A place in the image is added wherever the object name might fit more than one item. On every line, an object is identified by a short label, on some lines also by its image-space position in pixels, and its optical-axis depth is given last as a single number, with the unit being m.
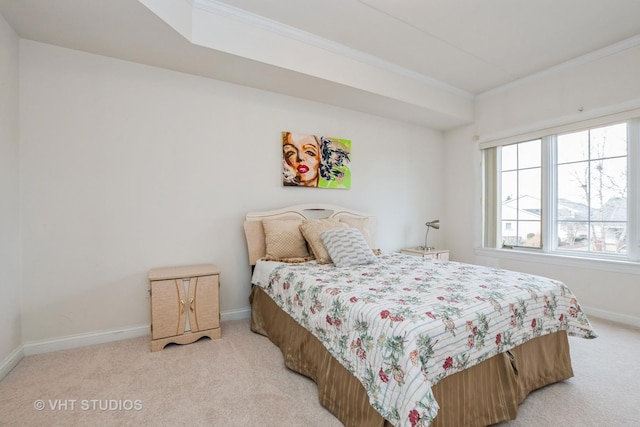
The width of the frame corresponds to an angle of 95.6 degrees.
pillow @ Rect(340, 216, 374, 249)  3.33
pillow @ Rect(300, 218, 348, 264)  2.61
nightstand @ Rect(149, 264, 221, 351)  2.26
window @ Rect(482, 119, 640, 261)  2.90
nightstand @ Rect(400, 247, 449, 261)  3.78
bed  1.22
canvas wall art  3.20
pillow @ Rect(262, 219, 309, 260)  2.76
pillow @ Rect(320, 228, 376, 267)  2.47
